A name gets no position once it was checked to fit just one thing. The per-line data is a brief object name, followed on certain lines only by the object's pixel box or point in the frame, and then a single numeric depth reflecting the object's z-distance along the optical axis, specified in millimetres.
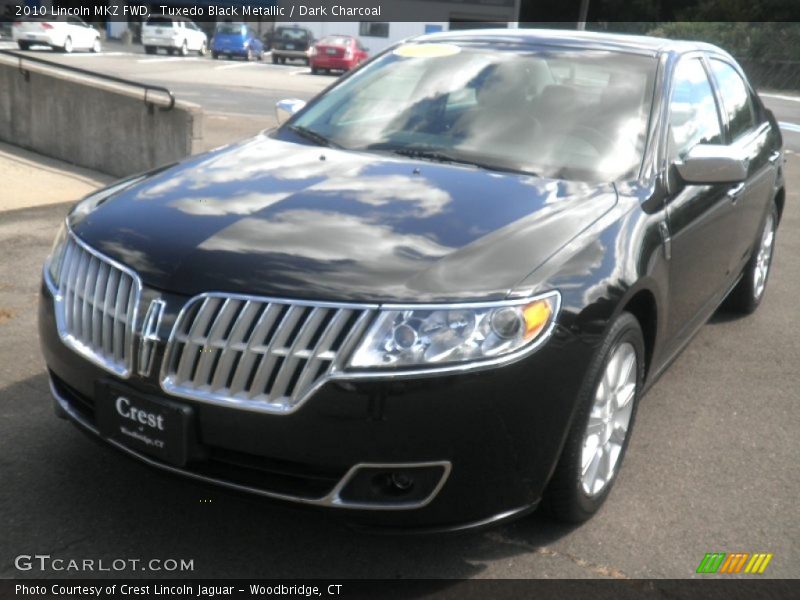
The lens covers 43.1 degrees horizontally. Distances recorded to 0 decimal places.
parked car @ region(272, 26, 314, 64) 40375
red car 34034
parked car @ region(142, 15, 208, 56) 41562
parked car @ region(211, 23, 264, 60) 40656
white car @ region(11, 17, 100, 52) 37344
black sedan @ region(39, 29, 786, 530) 2799
